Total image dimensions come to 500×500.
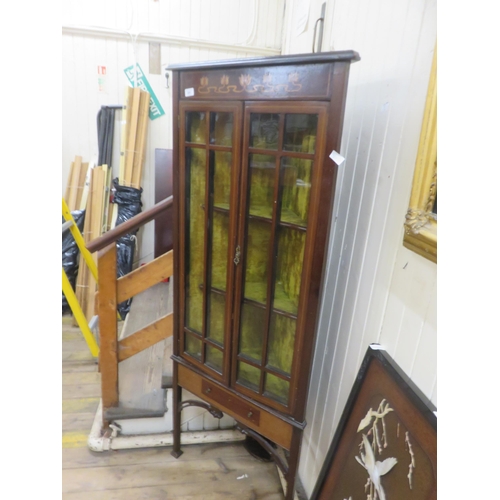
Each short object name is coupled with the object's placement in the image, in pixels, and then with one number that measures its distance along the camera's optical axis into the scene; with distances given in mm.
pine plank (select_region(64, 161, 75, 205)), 2838
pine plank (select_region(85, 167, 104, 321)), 2777
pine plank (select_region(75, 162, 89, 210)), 2857
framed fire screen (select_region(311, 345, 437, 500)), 725
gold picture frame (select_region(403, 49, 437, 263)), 727
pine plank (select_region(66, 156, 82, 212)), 2818
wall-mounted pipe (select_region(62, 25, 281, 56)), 2547
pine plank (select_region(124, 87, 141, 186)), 2641
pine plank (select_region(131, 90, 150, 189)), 2689
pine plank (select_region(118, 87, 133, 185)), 2643
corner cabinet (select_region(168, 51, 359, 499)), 955
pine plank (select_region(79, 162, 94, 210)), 2818
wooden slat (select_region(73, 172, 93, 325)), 2807
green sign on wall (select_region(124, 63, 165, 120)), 2672
